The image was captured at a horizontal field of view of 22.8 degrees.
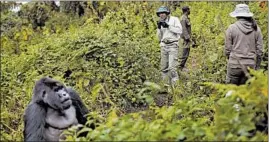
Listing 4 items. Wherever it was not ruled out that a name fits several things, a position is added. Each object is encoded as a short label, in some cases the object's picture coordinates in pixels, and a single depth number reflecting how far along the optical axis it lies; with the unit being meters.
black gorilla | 4.42
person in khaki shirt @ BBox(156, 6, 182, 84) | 9.34
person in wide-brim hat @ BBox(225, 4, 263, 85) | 7.04
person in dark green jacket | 10.84
